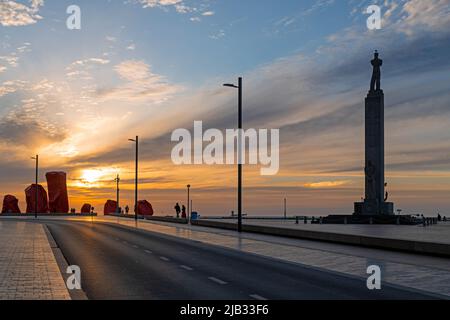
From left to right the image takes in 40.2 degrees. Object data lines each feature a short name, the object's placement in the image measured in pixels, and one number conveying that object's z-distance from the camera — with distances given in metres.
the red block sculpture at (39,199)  116.44
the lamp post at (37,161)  84.44
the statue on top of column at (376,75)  68.31
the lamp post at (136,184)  70.12
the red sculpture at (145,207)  108.81
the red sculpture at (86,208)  125.47
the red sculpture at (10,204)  118.88
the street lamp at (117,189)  91.24
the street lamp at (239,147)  39.74
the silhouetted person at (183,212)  76.03
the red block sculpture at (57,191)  117.12
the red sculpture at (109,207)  122.94
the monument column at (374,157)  66.06
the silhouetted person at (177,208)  74.19
